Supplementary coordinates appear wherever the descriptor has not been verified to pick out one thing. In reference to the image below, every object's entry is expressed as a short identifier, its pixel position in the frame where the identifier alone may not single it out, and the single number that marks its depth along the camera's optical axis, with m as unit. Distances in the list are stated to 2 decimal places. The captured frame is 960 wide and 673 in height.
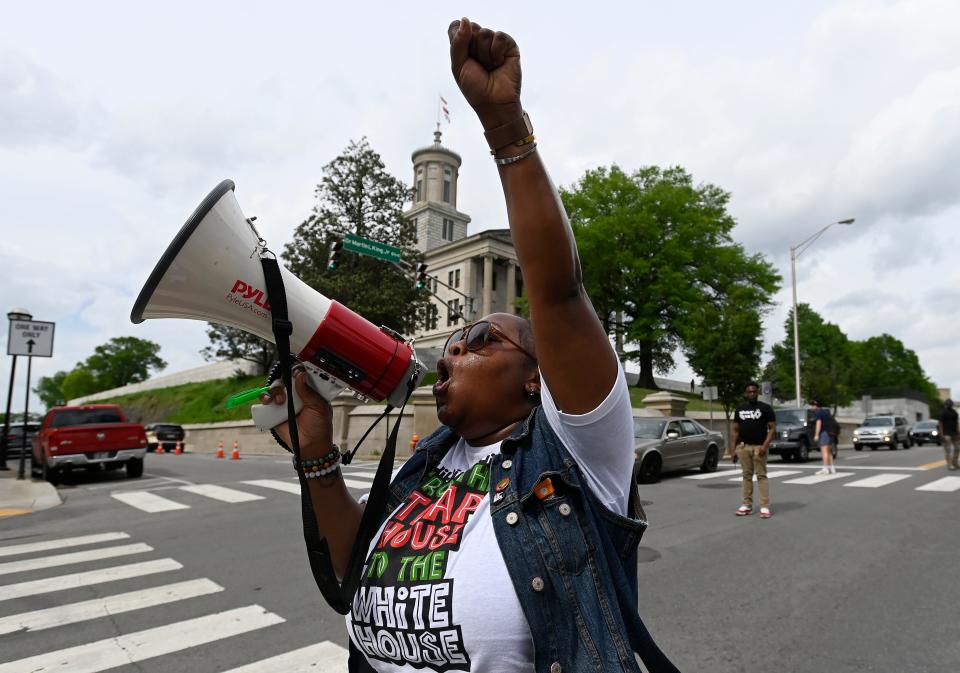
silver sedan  13.22
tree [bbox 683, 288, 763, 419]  24.27
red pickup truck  13.74
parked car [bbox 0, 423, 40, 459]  24.61
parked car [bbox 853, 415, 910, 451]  28.45
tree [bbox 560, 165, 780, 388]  39.25
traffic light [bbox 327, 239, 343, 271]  17.83
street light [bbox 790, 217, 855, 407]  30.31
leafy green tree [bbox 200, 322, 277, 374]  39.81
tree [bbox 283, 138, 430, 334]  29.55
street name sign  17.27
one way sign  15.47
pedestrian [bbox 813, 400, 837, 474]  14.20
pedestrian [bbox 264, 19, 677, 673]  1.23
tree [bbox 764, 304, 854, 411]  42.22
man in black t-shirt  8.88
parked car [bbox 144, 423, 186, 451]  34.84
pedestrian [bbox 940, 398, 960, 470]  15.94
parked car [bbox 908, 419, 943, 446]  33.25
